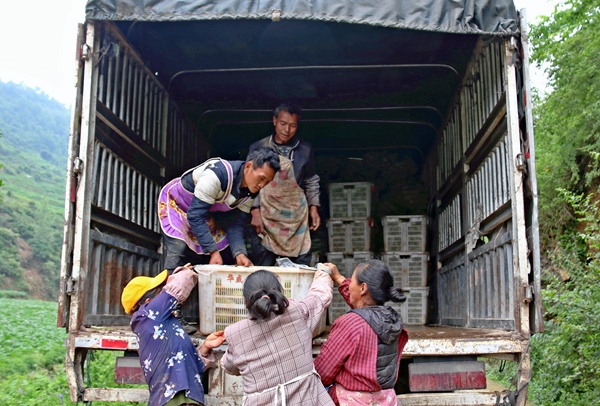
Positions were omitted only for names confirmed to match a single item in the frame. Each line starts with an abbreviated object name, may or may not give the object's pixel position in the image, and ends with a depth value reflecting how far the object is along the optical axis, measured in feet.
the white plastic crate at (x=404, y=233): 23.58
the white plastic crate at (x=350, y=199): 24.21
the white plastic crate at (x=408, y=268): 23.20
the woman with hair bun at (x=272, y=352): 9.66
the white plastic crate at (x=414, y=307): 22.64
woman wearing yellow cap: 10.67
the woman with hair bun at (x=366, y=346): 10.11
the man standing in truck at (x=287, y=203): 18.45
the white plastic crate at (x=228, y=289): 12.71
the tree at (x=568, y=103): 26.23
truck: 12.62
